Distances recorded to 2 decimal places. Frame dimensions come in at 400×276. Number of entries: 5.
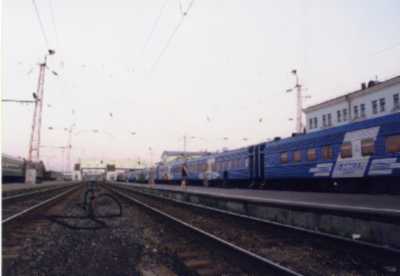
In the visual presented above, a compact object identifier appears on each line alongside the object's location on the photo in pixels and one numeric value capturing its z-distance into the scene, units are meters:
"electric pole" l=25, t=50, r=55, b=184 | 50.83
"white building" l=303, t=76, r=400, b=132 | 39.08
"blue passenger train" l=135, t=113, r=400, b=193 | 14.59
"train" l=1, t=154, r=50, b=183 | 42.63
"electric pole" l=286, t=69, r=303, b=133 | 44.78
